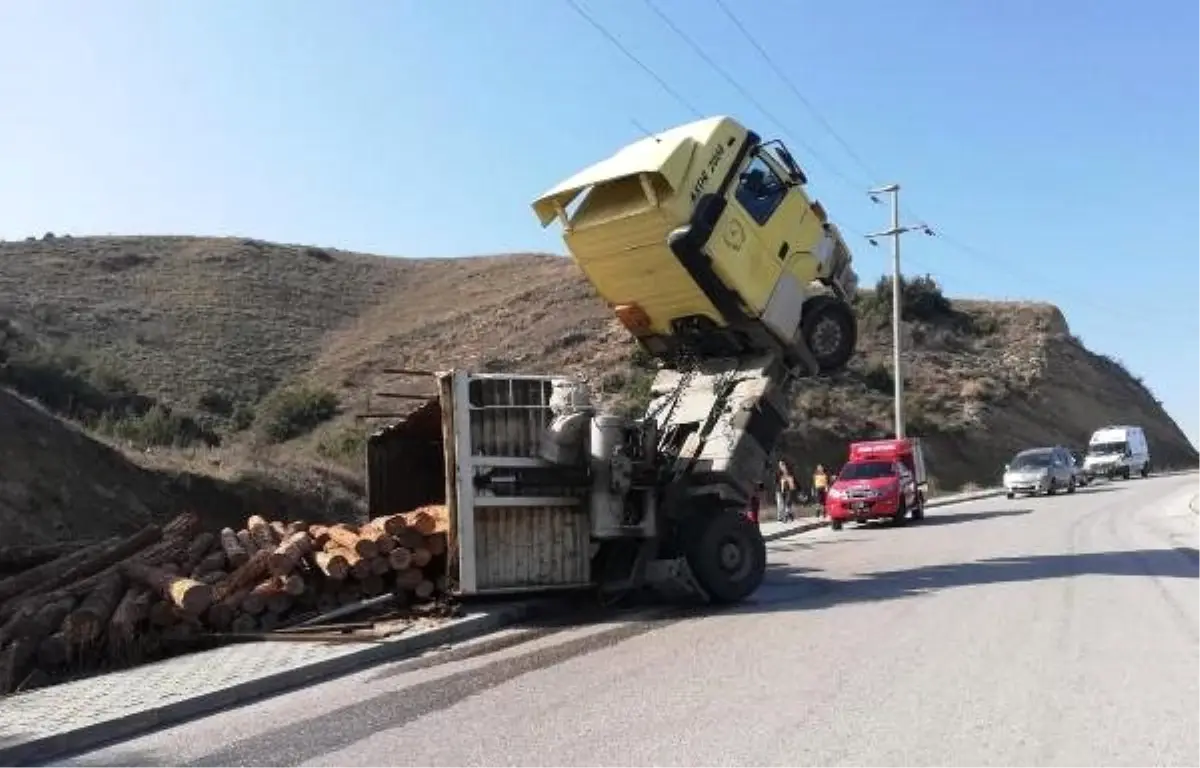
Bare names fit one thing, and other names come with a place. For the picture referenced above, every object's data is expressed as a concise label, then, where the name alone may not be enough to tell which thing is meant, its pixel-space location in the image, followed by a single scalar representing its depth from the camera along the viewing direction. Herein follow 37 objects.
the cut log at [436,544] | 12.30
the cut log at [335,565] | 11.85
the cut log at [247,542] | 13.08
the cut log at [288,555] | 11.91
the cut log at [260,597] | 11.72
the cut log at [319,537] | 12.70
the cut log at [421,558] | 12.24
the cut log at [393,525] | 12.28
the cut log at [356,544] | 12.02
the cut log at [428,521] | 12.34
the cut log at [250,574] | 12.05
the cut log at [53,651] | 10.59
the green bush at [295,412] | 38.25
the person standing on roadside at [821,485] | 33.78
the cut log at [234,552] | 12.88
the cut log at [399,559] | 12.15
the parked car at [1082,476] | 42.85
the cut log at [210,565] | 12.53
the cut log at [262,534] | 13.18
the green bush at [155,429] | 28.77
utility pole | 39.49
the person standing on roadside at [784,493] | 29.81
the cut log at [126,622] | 10.80
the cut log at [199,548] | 12.86
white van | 49.94
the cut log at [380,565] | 12.11
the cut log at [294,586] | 11.78
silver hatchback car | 38.38
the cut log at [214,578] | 12.17
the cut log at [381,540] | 12.12
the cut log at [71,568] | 11.98
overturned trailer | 12.02
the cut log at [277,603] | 11.81
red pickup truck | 27.45
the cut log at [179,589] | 11.08
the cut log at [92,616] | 10.68
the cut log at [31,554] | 12.93
